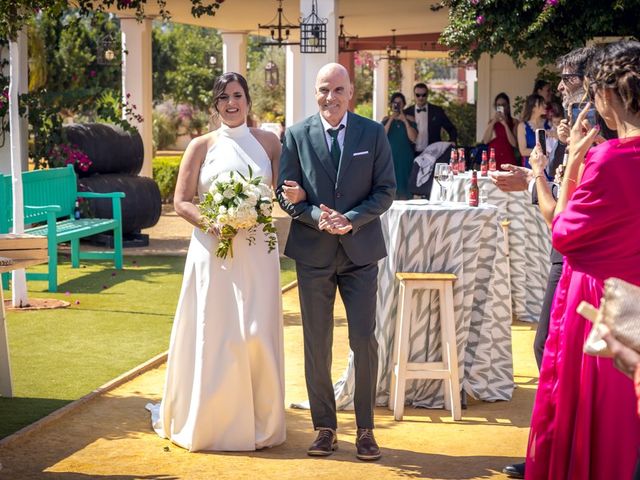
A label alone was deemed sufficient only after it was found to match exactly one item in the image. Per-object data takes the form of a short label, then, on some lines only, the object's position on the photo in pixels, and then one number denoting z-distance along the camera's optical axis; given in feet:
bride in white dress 20.10
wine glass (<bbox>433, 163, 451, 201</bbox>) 28.30
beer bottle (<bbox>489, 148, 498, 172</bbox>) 30.63
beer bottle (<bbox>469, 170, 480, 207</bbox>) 24.34
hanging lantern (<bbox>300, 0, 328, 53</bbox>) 47.58
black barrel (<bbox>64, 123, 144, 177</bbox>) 48.19
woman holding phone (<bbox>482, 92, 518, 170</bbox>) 45.88
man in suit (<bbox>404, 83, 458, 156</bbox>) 55.47
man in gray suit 19.53
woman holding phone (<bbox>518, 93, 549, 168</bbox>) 35.17
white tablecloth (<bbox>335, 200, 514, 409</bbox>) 23.00
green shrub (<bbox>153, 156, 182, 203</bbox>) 73.15
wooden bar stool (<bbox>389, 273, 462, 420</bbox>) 22.36
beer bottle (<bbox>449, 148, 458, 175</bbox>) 31.22
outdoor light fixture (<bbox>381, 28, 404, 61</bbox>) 84.12
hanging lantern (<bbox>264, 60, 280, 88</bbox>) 79.46
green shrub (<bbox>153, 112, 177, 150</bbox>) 138.26
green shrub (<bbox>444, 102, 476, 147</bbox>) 92.79
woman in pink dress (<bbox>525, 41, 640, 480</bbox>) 13.32
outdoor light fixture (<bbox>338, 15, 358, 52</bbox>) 72.38
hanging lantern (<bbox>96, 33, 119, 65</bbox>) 61.11
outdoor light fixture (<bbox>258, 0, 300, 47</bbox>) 59.17
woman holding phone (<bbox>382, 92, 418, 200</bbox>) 54.70
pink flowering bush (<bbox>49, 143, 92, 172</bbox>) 45.11
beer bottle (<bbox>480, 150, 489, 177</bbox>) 31.92
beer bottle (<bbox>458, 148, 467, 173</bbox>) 31.45
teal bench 37.47
